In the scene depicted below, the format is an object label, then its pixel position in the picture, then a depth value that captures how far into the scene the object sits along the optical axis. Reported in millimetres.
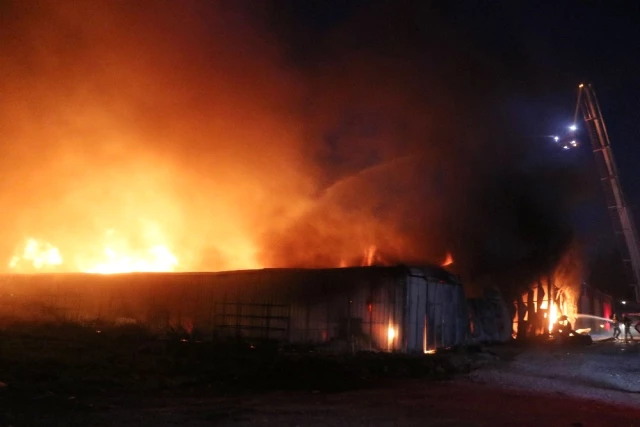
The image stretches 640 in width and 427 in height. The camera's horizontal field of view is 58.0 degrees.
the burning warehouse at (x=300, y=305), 20453
